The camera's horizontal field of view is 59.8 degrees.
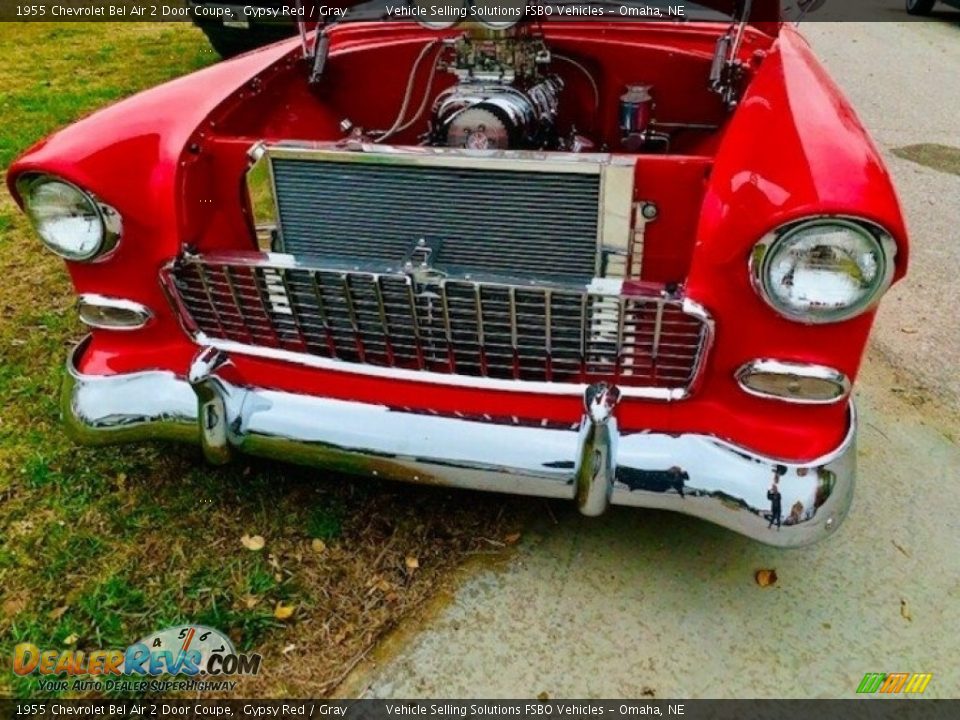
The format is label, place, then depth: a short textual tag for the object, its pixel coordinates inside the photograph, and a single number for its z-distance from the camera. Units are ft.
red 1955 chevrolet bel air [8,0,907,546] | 5.02
